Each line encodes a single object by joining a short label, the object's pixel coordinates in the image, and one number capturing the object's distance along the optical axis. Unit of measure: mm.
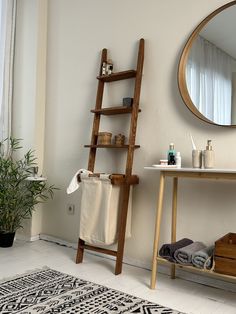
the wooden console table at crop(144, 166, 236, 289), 1774
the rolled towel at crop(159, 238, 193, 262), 1920
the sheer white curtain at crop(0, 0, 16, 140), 3158
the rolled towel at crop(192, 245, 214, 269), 1795
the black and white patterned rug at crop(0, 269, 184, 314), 1694
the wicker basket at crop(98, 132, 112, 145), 2545
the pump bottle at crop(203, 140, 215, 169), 1939
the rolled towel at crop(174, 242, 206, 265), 1851
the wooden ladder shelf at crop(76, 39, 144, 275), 2297
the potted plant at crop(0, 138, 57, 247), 2877
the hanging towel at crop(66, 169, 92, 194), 2400
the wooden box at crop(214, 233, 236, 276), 1716
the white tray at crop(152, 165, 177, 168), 2039
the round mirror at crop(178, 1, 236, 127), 2051
